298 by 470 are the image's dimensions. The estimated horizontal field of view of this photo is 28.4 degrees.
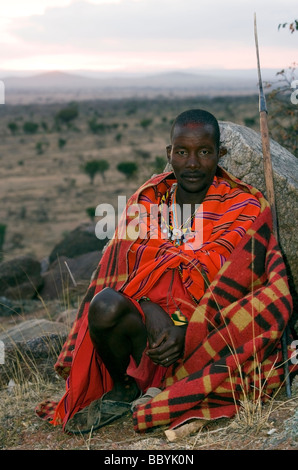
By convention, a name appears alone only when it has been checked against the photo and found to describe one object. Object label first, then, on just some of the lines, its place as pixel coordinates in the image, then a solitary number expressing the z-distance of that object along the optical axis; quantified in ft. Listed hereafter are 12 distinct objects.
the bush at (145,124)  110.63
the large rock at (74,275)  22.65
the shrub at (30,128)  108.47
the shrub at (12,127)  107.25
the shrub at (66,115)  123.54
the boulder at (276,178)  12.27
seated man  9.71
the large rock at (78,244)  27.73
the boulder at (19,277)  24.98
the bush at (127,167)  58.96
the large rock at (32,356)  13.94
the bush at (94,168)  60.49
